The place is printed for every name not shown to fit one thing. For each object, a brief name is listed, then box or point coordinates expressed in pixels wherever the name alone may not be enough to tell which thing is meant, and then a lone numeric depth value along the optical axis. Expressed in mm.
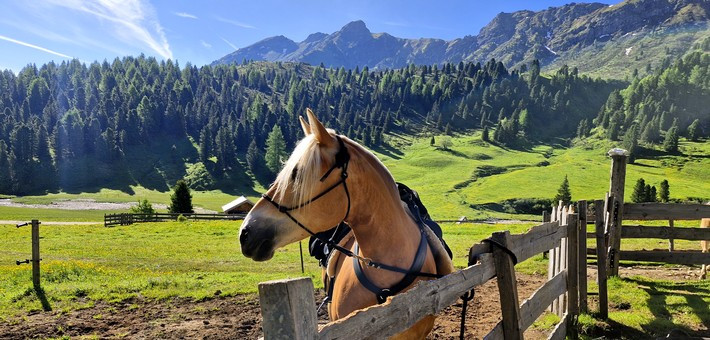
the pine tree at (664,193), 64994
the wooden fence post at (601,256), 7430
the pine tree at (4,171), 104562
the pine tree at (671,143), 122438
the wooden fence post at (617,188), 9344
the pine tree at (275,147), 123500
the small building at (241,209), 51328
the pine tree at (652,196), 64062
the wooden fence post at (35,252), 11284
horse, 3162
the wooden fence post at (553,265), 7648
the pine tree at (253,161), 129125
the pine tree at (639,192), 65775
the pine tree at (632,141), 118175
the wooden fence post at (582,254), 6728
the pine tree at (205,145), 134250
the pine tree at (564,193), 71312
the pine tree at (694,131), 136625
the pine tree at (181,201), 50250
